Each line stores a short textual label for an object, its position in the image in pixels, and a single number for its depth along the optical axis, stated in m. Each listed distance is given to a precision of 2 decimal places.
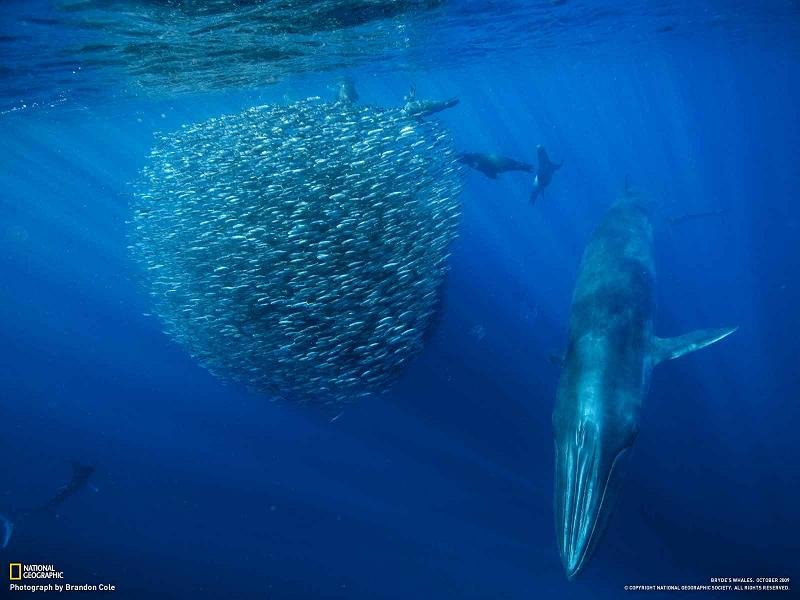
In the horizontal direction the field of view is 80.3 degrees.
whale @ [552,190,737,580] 4.77
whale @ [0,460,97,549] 12.97
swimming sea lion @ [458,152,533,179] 14.55
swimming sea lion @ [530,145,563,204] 16.27
